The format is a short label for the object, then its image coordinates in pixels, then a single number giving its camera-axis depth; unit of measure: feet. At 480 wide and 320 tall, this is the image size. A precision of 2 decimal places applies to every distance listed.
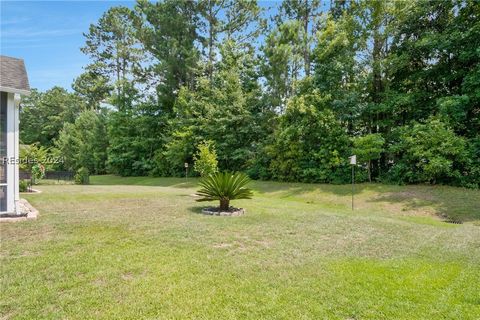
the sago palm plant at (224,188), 30.37
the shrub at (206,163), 53.26
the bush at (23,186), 45.29
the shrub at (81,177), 72.13
